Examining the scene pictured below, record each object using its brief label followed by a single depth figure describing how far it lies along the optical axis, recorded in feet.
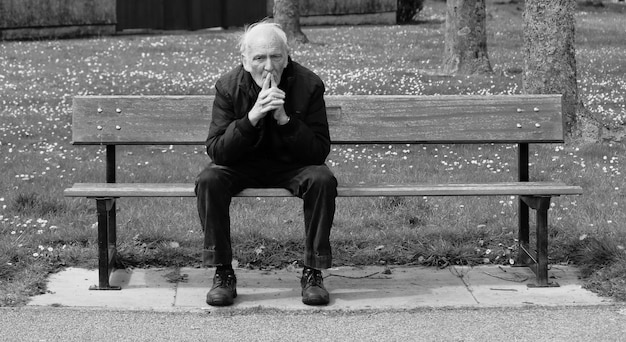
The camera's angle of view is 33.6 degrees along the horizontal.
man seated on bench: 16.10
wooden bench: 18.29
